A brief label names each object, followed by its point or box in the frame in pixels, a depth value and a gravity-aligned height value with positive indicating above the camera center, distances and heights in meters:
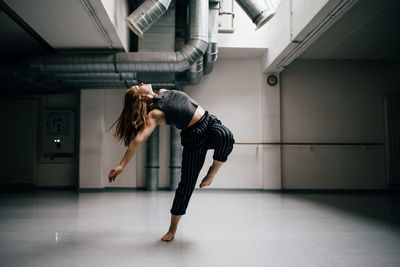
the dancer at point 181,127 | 2.22 +0.14
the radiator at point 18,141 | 6.67 +0.13
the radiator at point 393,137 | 6.19 +0.17
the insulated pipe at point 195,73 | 5.17 +1.31
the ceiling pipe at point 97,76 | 5.05 +1.19
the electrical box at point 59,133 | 6.68 +0.30
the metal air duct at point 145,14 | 3.78 +1.64
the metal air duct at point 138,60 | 4.50 +1.30
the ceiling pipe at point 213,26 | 4.92 +1.93
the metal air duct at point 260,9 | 4.02 +1.80
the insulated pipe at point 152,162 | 6.26 -0.32
